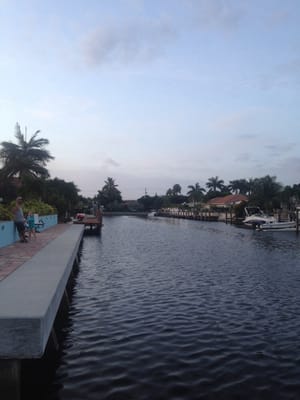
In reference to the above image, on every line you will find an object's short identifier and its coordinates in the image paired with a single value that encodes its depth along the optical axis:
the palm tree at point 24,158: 40.53
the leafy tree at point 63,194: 50.06
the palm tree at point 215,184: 143.88
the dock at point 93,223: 42.75
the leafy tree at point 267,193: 74.75
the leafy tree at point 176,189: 157.50
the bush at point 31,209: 18.01
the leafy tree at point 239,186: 134.00
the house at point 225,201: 99.34
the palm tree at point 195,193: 137.81
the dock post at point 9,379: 5.84
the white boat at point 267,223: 52.31
